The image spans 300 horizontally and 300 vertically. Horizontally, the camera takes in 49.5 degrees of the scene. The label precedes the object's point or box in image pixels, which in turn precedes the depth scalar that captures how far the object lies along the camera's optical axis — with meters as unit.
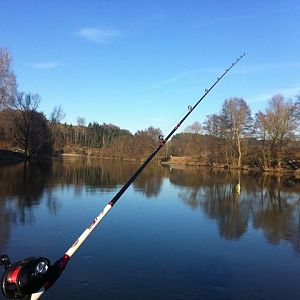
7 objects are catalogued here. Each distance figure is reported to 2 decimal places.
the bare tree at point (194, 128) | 70.52
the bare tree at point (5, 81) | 32.48
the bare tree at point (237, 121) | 45.39
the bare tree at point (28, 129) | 47.33
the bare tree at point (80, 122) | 110.84
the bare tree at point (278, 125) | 40.90
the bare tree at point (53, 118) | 61.73
